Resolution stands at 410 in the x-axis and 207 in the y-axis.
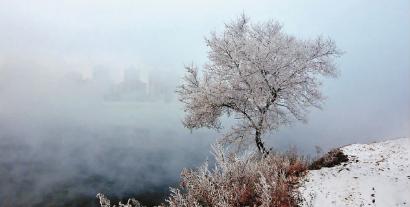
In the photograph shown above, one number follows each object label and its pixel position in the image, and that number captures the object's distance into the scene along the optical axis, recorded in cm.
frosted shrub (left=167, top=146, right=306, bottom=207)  991
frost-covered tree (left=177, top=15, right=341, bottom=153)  2375
